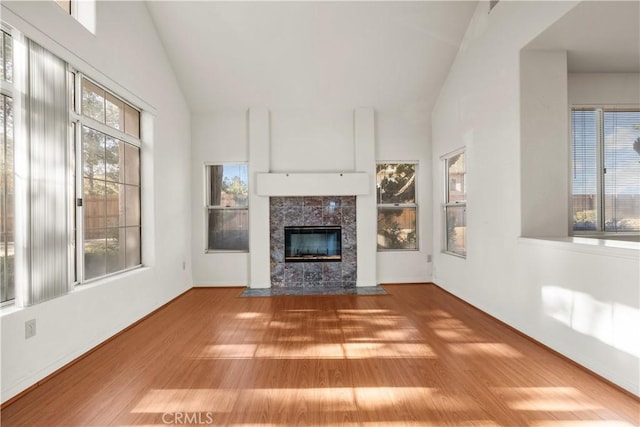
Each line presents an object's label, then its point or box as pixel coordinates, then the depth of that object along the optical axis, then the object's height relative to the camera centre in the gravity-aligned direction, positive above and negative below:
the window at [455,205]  4.61 +0.12
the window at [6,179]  2.24 +0.25
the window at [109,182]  3.15 +0.35
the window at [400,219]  5.70 -0.10
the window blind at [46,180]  2.33 +0.26
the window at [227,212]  5.60 +0.03
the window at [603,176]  3.79 +0.43
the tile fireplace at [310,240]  5.48 -0.46
